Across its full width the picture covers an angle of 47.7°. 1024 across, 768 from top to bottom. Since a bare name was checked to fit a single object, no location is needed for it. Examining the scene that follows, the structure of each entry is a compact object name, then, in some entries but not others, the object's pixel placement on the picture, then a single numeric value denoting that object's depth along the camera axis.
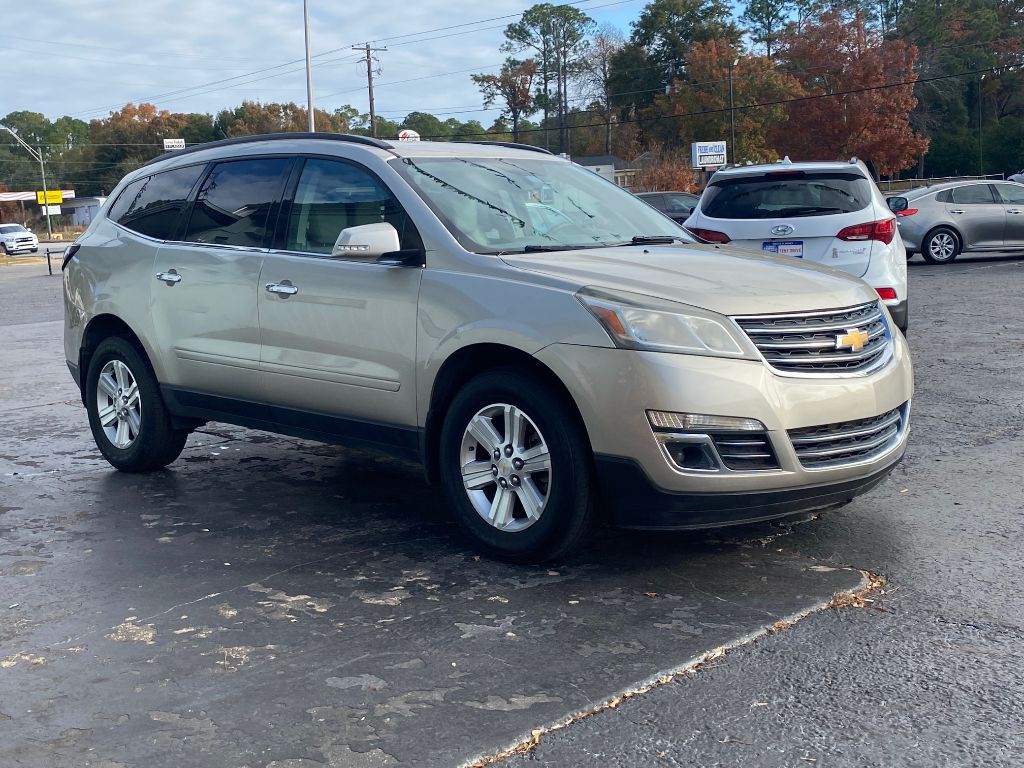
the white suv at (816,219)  9.24
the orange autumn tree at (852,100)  68.69
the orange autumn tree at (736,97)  75.62
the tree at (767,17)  95.62
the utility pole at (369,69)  66.54
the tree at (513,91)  93.25
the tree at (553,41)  94.94
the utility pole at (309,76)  44.78
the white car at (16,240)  57.94
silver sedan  21.47
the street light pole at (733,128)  68.40
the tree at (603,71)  97.75
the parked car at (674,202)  27.98
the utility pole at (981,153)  78.62
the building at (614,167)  76.50
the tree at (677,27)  94.75
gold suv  4.39
